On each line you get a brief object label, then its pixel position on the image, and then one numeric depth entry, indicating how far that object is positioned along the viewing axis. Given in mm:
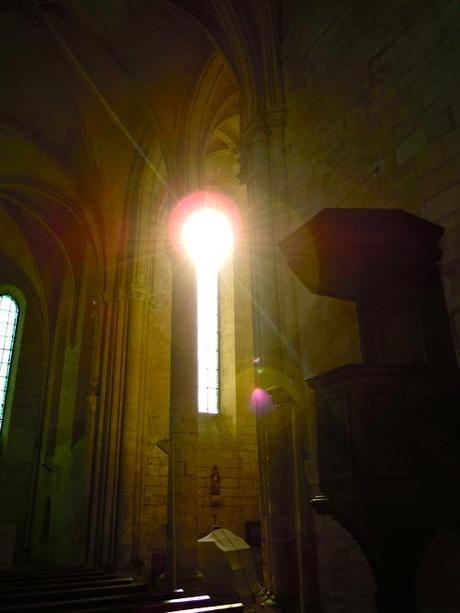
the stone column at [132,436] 9562
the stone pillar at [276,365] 4312
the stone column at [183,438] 6691
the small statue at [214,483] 11328
